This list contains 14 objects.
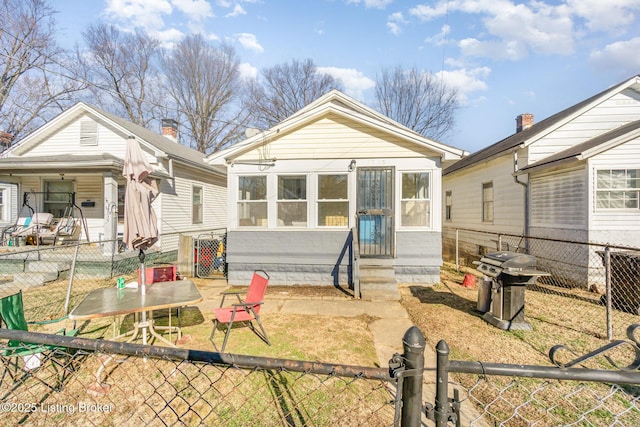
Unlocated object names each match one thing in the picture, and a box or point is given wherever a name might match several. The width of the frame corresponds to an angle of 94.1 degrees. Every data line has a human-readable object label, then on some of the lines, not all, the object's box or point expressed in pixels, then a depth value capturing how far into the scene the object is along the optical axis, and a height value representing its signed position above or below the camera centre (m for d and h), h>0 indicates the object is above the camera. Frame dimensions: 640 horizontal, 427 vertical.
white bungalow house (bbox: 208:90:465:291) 8.08 +0.33
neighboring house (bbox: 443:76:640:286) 7.61 +0.96
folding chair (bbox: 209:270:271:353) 4.37 -1.51
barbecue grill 4.89 -1.26
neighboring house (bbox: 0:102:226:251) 10.91 +1.27
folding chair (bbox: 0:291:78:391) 3.28 -1.28
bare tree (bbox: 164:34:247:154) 26.89 +11.13
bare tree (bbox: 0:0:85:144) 17.34 +8.35
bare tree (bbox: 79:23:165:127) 23.98 +11.90
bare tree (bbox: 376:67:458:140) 24.91 +9.47
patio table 3.57 -1.21
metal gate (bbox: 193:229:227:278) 9.16 -1.50
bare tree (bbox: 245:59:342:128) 28.03 +11.65
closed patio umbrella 4.19 +0.10
